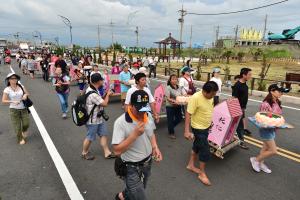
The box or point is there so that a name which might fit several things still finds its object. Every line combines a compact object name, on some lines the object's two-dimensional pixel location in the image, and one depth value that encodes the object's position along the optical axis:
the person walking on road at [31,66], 14.57
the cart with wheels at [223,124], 3.58
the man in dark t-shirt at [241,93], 4.39
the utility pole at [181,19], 21.06
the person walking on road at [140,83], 3.88
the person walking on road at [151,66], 14.64
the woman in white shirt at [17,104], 4.31
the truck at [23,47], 50.82
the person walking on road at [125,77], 6.49
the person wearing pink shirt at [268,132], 3.38
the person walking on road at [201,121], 3.09
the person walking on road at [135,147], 1.91
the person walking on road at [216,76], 5.29
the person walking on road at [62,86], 5.94
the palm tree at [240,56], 30.05
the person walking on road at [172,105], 4.63
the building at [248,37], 77.25
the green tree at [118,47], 52.05
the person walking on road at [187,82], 4.95
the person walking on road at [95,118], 3.48
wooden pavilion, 21.94
